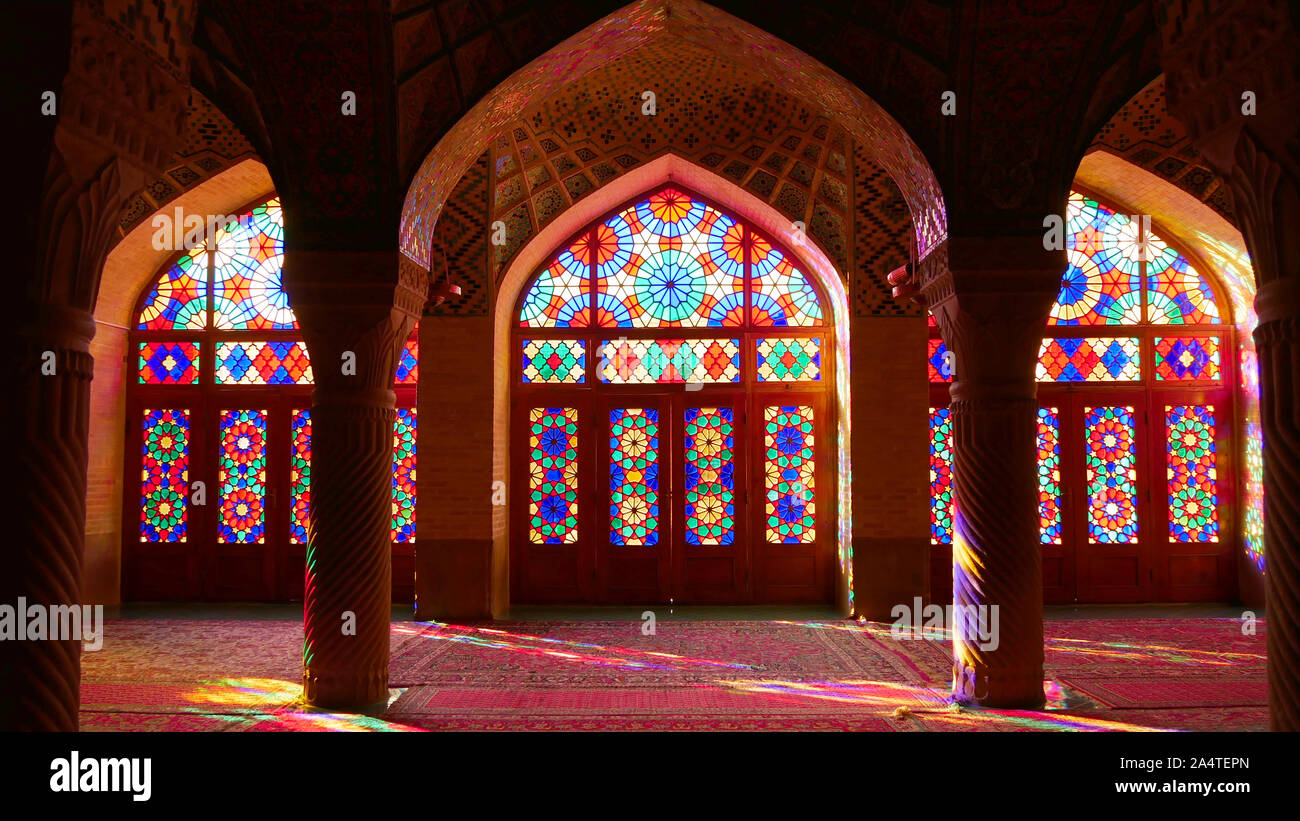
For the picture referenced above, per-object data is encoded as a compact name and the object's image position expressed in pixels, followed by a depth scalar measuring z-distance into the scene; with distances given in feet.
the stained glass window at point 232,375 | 31.73
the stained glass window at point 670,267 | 32.14
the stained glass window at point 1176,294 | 31.94
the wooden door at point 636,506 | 31.42
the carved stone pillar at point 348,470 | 17.24
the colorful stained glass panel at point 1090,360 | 31.71
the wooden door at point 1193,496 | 31.24
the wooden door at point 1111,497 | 31.22
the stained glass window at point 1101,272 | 31.86
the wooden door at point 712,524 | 31.40
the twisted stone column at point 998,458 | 16.94
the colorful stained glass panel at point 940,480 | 30.53
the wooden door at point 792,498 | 31.37
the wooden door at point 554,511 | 31.35
